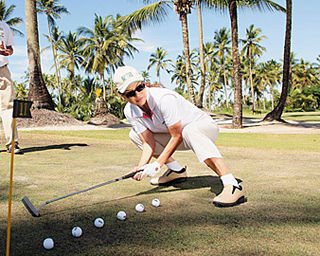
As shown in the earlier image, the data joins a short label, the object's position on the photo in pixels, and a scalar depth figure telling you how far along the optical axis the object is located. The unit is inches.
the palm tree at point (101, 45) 1765.5
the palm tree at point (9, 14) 1822.1
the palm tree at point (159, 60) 3085.6
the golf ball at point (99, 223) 108.7
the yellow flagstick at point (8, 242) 82.8
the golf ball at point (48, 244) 91.3
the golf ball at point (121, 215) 116.2
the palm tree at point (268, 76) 3196.4
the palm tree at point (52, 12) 1931.6
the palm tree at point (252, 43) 2642.7
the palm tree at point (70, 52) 2186.3
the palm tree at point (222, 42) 2613.2
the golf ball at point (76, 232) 100.7
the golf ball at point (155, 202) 131.0
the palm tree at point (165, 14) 906.1
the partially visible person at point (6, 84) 262.1
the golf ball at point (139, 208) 125.3
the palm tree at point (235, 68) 722.8
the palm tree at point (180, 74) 3196.4
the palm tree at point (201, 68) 1141.1
